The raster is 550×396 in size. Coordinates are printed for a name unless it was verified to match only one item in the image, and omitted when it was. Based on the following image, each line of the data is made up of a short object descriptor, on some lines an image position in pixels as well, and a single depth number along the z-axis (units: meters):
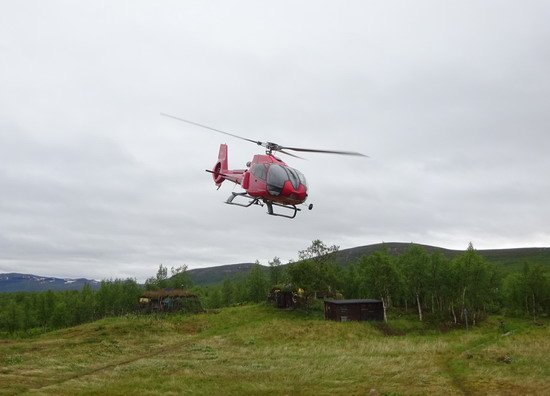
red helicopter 25.23
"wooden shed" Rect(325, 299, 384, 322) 60.16
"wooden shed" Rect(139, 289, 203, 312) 72.62
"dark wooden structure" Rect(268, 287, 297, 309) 66.56
